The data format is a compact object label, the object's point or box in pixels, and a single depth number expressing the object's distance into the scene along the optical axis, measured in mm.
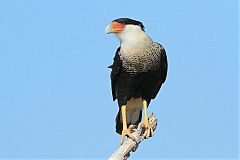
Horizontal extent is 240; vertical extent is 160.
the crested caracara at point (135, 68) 12352
